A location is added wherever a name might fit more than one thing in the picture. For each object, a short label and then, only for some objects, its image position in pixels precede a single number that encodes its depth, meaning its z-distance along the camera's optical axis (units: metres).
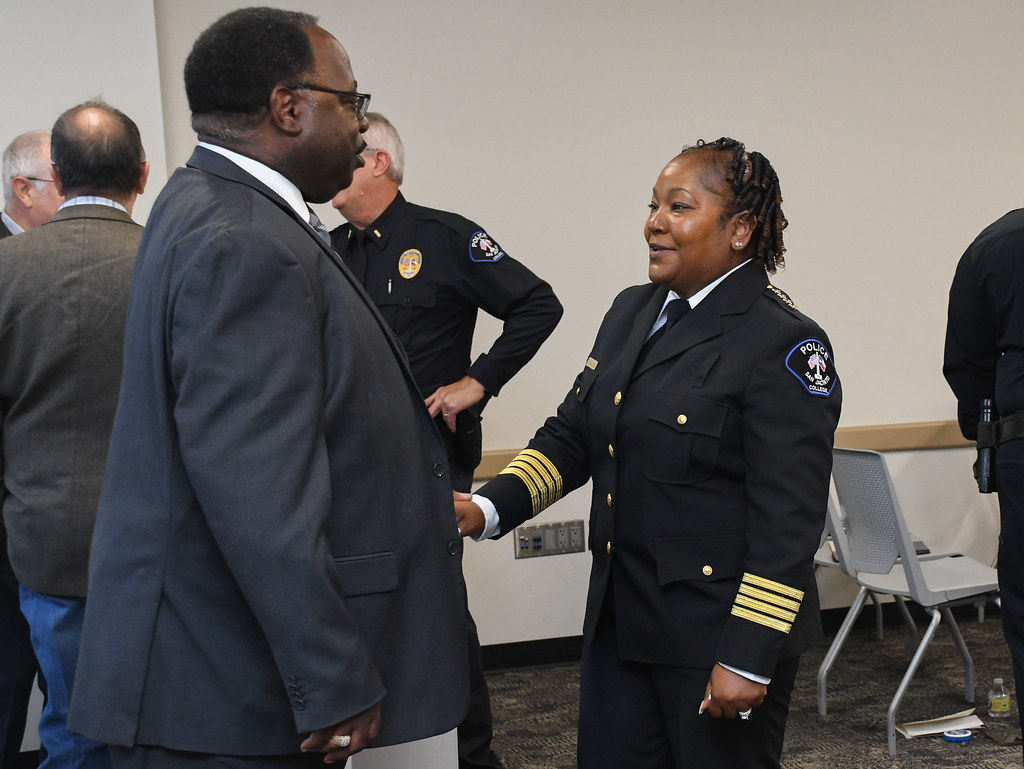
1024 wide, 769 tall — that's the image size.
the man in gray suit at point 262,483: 1.31
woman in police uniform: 1.85
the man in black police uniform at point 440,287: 3.31
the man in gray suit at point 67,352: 2.29
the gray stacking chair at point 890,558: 3.55
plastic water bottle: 3.62
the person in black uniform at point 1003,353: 2.69
